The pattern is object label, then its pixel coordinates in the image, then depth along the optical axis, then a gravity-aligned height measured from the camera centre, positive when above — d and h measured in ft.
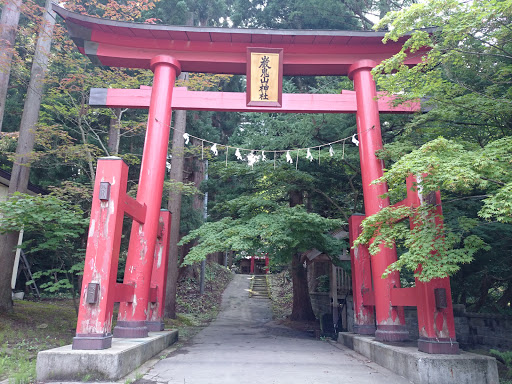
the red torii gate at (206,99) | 23.04 +14.01
